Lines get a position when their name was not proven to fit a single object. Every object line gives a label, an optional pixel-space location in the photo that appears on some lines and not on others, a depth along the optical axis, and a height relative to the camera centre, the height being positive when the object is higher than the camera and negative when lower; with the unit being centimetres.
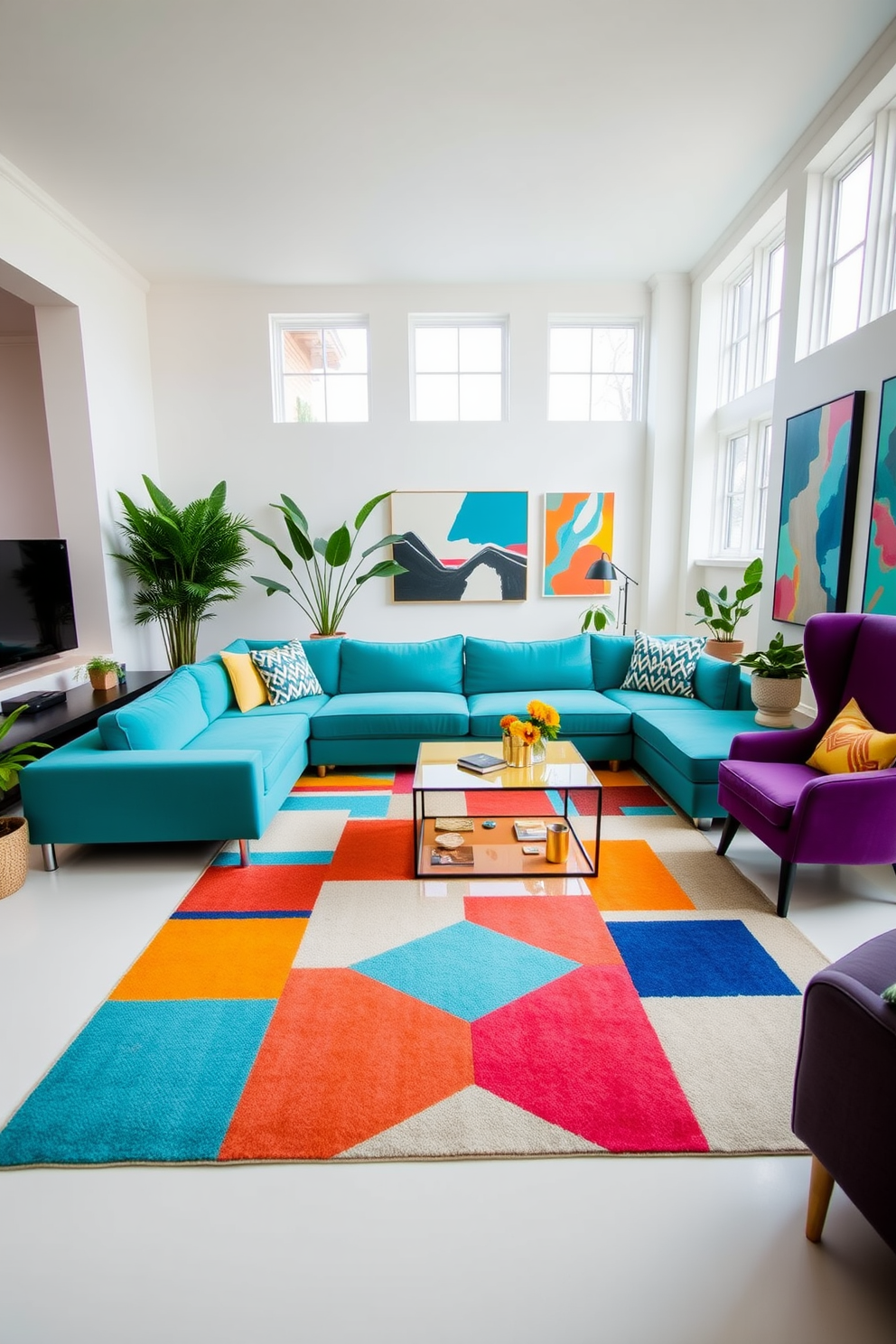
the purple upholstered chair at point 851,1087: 111 -94
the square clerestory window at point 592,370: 575 +154
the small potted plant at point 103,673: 425 -73
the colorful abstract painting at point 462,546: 570 +6
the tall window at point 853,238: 325 +161
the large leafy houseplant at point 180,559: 482 -2
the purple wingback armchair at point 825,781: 233 -88
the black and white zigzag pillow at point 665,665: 418 -71
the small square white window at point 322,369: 569 +157
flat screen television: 389 -27
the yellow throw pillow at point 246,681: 398 -75
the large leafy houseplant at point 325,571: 516 -13
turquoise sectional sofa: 276 -90
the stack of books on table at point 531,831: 299 -124
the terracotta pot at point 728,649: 434 -64
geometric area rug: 157 -133
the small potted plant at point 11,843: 262 -112
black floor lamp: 458 -13
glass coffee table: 274 -125
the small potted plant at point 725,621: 407 -44
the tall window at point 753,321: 452 +161
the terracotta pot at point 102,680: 427 -77
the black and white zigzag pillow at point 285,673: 413 -73
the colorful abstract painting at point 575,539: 574 +10
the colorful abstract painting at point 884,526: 308 +11
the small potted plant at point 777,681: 335 -66
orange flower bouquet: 301 -80
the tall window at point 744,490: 479 +44
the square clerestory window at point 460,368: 570 +156
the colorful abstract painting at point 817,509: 340 +21
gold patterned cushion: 246 -75
